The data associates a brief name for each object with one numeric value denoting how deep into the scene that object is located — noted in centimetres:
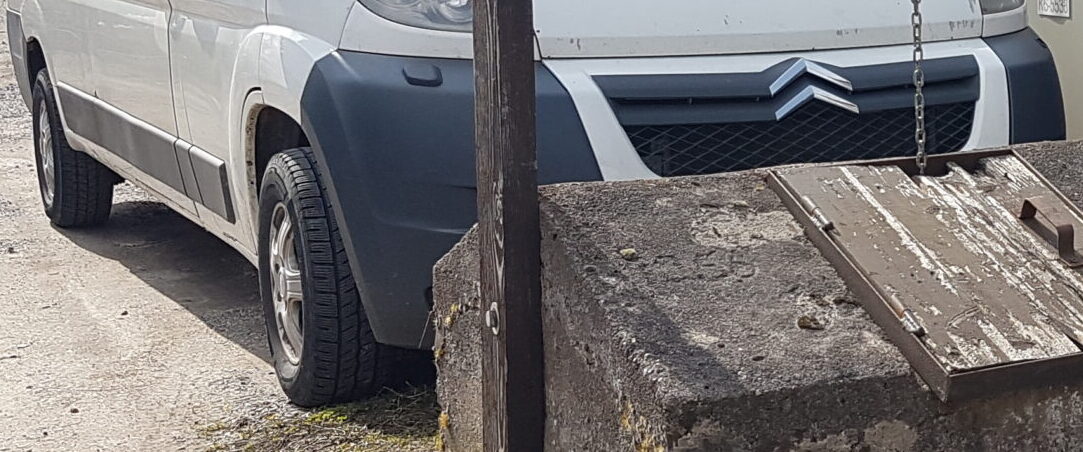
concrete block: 238
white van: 354
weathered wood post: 265
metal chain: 288
